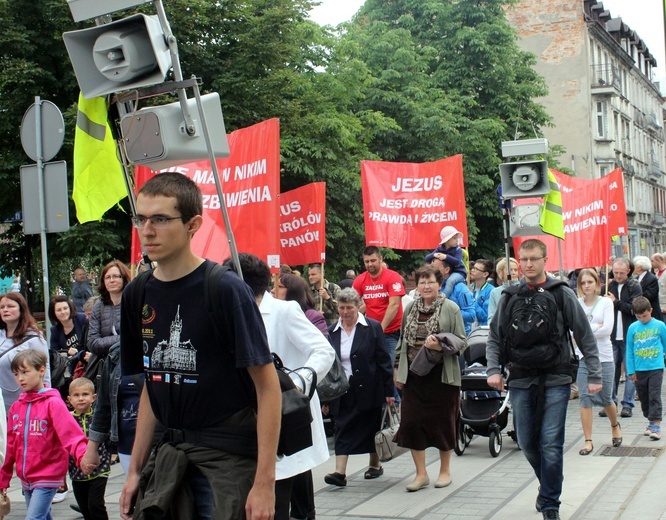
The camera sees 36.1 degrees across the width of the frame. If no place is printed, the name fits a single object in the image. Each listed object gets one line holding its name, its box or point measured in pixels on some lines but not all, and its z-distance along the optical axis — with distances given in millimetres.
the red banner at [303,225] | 13180
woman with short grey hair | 8828
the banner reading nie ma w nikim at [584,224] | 15584
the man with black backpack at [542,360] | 6836
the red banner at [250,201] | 9211
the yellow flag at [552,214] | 11891
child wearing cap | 12195
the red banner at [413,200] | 14727
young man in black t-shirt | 3449
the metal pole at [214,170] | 4282
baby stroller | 10016
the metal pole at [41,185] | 8527
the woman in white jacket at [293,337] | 5359
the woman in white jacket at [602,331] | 10172
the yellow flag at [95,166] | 5332
